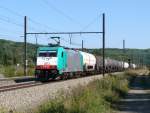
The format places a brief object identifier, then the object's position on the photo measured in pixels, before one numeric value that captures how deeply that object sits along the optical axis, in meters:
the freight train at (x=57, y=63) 44.88
